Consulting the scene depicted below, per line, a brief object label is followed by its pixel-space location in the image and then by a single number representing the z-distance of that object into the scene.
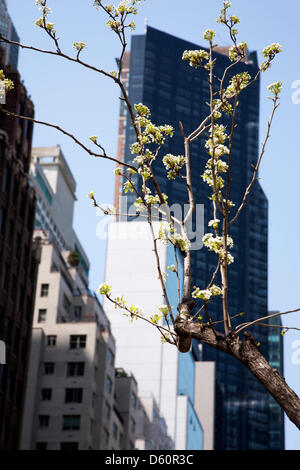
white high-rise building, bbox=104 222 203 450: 176.75
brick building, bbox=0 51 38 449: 74.31
